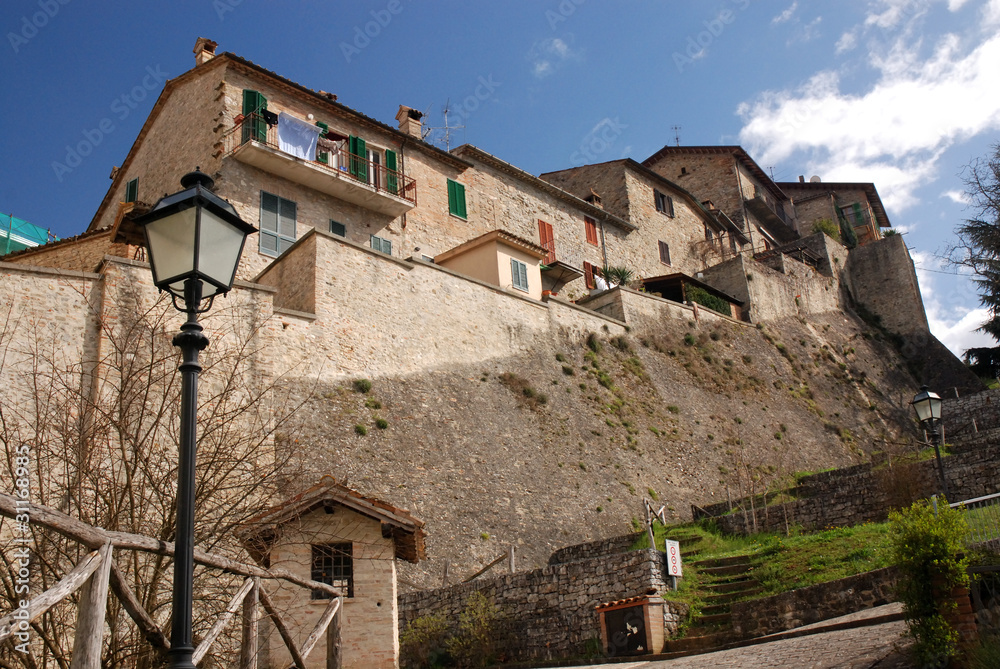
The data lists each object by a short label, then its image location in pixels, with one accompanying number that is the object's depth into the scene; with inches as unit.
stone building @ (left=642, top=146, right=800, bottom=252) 1771.7
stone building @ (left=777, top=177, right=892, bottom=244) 1988.2
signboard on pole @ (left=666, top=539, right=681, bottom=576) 521.7
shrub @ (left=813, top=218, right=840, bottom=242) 1825.9
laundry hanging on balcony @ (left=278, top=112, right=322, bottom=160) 884.0
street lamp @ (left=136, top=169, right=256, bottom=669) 186.5
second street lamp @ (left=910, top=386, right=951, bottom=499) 550.3
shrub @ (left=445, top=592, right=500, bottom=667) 526.3
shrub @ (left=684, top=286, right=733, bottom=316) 1261.1
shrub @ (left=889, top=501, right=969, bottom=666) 333.4
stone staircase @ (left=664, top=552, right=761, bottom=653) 468.4
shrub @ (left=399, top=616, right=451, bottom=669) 533.6
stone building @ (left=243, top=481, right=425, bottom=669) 419.2
